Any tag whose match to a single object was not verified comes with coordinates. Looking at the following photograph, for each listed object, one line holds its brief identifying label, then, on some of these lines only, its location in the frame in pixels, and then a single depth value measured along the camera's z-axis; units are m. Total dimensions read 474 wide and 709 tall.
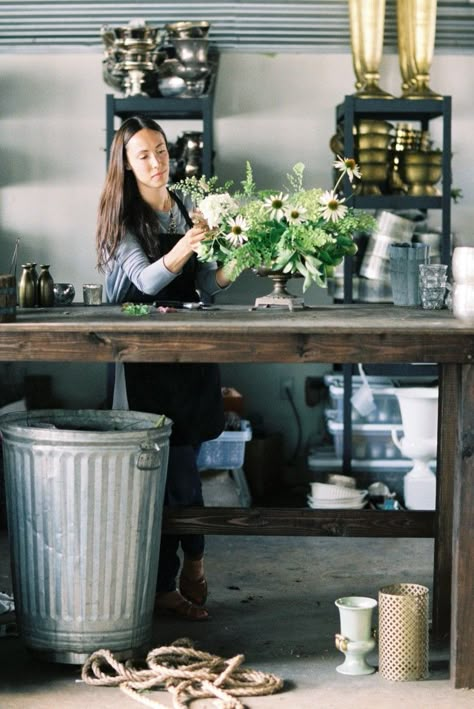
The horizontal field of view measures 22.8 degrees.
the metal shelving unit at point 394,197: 6.00
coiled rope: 3.46
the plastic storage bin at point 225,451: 5.96
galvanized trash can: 3.49
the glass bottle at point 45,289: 4.22
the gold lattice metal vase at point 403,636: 3.57
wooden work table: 3.38
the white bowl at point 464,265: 3.57
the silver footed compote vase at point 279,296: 4.04
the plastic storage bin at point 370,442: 6.27
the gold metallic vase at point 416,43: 6.05
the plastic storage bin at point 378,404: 6.27
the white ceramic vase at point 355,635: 3.60
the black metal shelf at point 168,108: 5.94
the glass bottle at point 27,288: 4.16
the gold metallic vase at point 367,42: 6.01
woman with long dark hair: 4.15
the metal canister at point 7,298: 3.50
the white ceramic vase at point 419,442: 5.88
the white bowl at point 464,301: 3.60
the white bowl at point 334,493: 5.93
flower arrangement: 3.88
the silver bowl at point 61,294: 4.37
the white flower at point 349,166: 3.97
